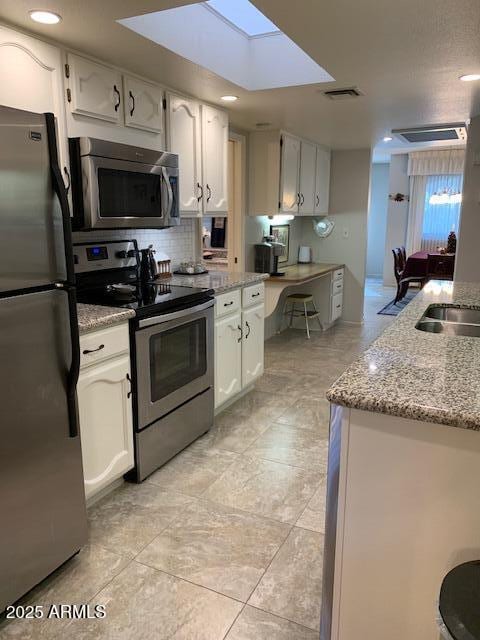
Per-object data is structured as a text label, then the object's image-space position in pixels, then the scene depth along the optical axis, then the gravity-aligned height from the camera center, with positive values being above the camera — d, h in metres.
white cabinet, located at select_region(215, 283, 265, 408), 3.16 -0.80
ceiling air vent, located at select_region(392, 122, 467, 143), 4.35 +0.95
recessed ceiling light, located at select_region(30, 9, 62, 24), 1.90 +0.84
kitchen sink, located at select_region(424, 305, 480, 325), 2.45 -0.44
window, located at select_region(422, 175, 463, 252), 8.77 +0.35
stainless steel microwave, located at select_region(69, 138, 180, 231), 2.33 +0.21
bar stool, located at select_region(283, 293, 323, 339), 5.45 -0.97
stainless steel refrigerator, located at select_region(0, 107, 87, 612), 1.50 -0.44
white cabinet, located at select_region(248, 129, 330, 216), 4.57 +0.54
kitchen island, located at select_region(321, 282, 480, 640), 1.13 -0.67
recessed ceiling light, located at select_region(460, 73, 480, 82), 2.73 +0.87
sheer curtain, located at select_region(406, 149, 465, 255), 8.63 +0.62
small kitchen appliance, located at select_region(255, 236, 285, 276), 4.87 -0.30
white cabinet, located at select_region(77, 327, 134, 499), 2.07 -0.86
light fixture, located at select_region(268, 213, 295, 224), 5.35 +0.09
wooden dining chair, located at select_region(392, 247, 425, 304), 7.50 -0.77
